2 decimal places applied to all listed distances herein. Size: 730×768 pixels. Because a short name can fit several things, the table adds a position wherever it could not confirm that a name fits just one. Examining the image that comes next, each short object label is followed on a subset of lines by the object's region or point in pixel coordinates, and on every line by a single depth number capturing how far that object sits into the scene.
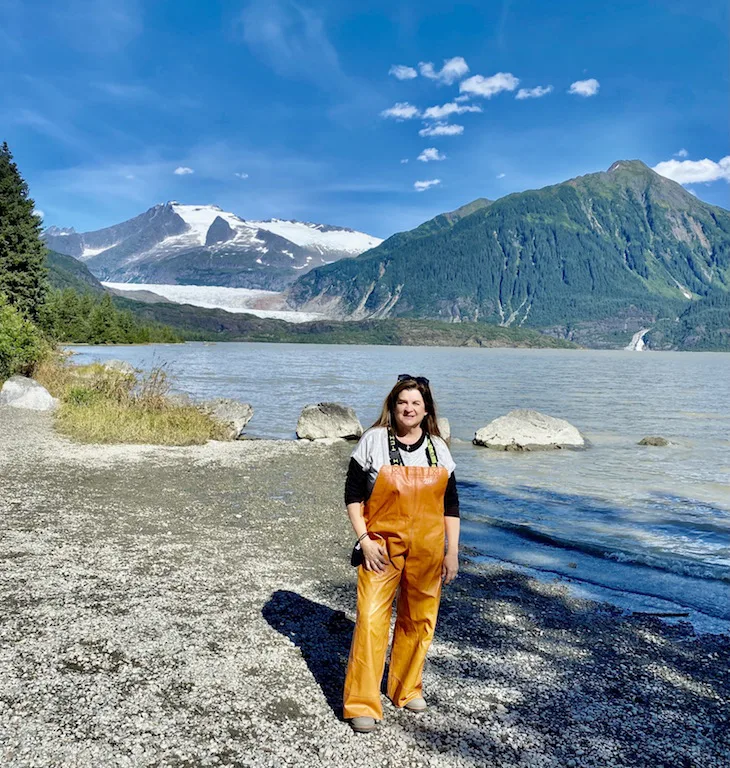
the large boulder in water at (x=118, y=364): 42.81
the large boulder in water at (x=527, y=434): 21.70
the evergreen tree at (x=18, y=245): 43.31
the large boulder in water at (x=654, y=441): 23.39
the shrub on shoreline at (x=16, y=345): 24.77
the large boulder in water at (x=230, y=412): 20.81
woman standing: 4.20
